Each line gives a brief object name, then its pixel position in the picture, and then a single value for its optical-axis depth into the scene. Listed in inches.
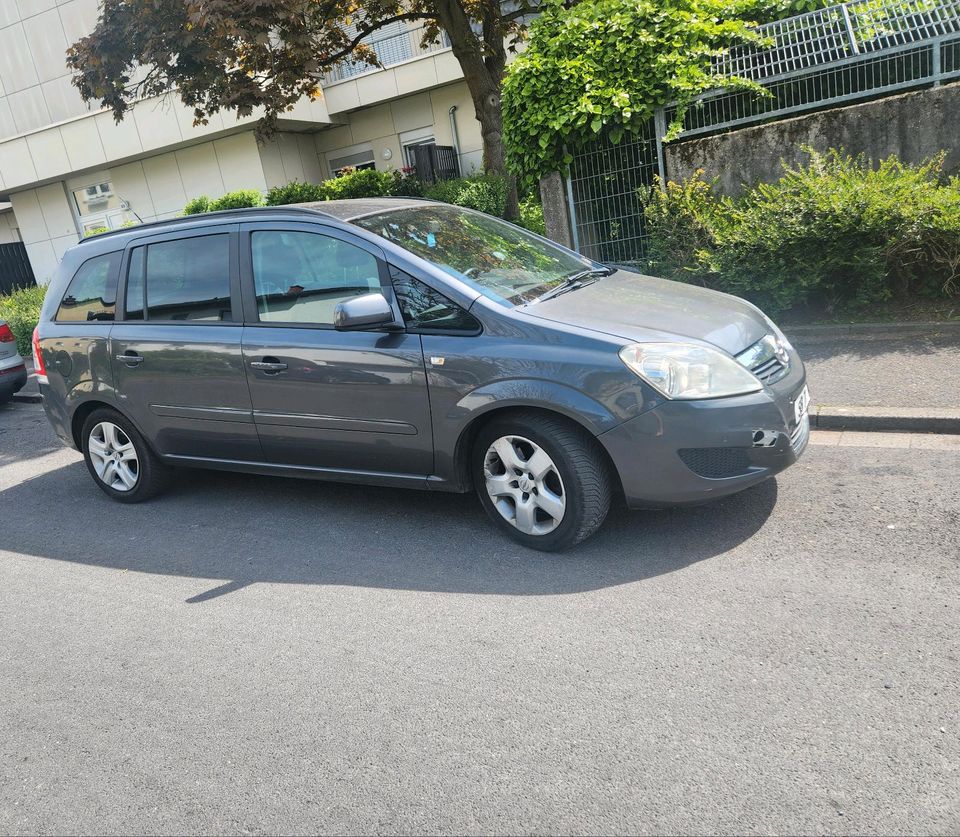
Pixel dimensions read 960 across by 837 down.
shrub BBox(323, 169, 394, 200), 703.3
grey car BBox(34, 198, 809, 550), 153.4
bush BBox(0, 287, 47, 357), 495.2
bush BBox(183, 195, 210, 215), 745.0
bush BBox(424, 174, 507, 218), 565.6
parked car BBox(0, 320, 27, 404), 386.9
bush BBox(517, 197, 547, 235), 488.8
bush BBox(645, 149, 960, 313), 259.1
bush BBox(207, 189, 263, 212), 745.6
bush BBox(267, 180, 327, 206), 713.1
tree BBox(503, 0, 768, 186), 331.3
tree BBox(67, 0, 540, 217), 395.9
